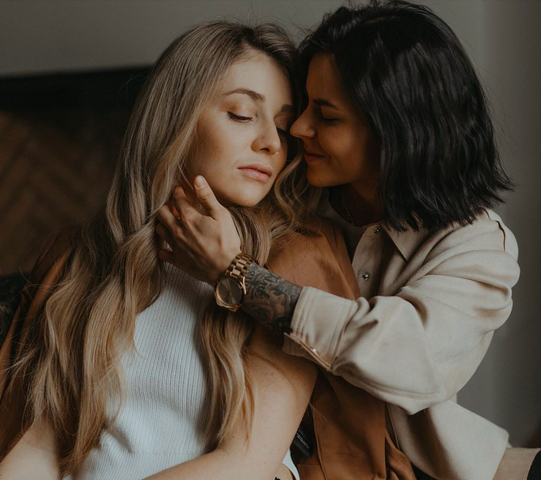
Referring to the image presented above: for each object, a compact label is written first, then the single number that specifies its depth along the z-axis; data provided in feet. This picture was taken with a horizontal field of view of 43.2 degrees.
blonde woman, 4.18
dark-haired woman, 3.98
